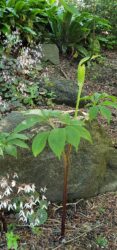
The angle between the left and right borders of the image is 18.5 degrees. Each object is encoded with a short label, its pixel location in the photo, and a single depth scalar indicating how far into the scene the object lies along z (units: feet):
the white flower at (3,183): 6.91
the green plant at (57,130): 5.57
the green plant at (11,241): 7.02
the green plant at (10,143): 6.25
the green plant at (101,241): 7.80
